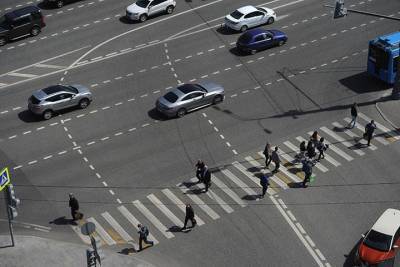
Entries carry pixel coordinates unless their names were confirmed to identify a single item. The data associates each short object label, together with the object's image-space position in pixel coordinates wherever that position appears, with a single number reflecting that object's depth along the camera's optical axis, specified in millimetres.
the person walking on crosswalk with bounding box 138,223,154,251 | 32656
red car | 30766
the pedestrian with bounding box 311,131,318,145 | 39372
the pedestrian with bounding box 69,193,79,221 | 34581
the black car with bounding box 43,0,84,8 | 58934
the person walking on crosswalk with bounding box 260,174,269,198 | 36000
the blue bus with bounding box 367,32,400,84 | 45562
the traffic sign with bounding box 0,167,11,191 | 31375
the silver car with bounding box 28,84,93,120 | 44031
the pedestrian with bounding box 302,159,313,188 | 36656
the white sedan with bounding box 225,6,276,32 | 53875
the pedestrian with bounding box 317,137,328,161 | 39097
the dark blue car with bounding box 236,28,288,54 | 50594
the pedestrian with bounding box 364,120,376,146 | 39938
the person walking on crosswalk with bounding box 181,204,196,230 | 33631
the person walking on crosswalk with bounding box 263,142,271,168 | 38406
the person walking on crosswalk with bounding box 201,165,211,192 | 36719
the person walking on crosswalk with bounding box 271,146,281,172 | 38031
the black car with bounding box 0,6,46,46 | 54000
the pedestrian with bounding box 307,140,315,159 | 39094
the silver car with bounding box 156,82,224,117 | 43812
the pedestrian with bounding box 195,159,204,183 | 37272
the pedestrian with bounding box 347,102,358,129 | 41719
